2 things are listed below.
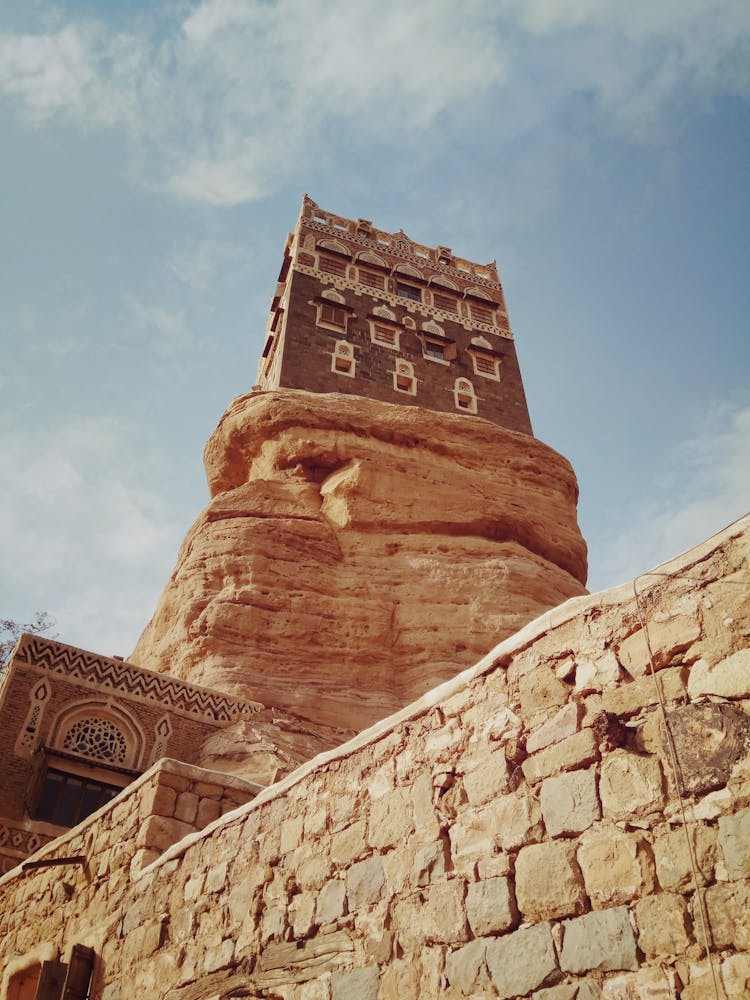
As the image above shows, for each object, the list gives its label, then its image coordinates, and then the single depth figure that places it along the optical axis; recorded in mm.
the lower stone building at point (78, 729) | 10961
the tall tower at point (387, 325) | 21734
